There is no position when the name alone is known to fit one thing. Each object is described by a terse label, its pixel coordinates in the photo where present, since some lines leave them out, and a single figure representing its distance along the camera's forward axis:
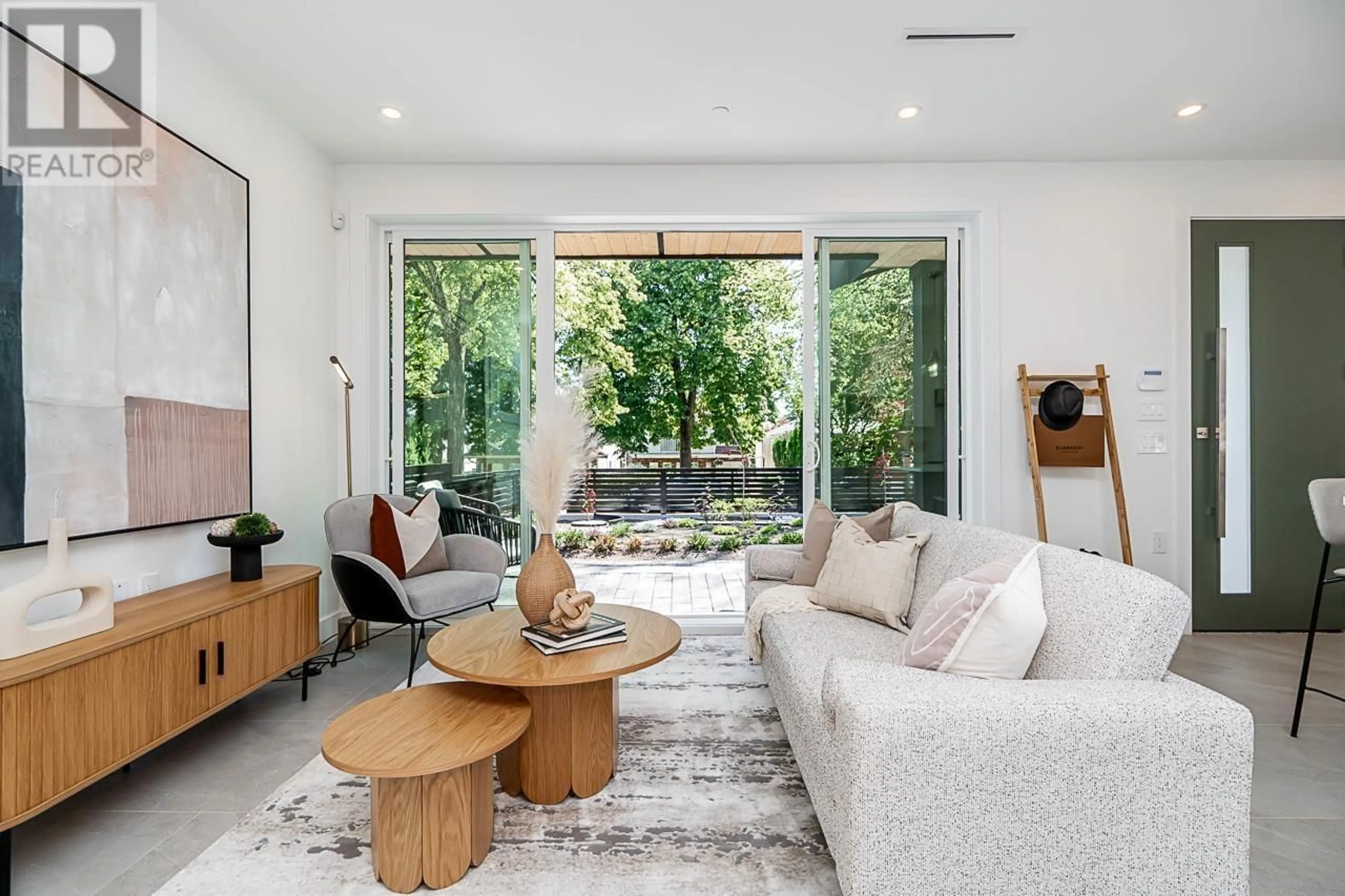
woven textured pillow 2.32
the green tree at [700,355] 8.00
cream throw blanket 2.50
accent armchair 2.69
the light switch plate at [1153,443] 3.63
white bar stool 2.21
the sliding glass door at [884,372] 3.80
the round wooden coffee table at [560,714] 1.81
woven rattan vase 2.08
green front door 3.64
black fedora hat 3.48
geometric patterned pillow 2.95
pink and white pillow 1.45
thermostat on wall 3.62
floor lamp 3.24
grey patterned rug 1.55
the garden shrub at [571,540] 6.65
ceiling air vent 2.47
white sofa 1.19
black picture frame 1.85
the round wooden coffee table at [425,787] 1.46
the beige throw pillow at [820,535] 2.73
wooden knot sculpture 2.01
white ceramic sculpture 1.55
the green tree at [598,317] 7.26
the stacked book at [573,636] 1.93
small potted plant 2.45
